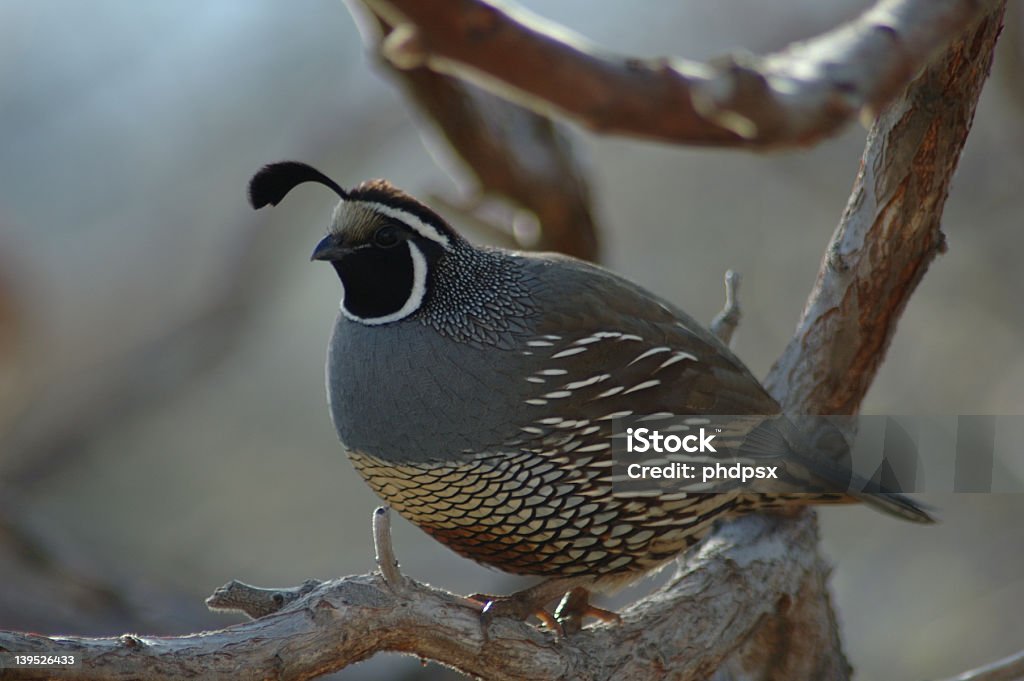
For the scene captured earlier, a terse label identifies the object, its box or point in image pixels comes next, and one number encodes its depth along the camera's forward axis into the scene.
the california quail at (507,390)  6.20
